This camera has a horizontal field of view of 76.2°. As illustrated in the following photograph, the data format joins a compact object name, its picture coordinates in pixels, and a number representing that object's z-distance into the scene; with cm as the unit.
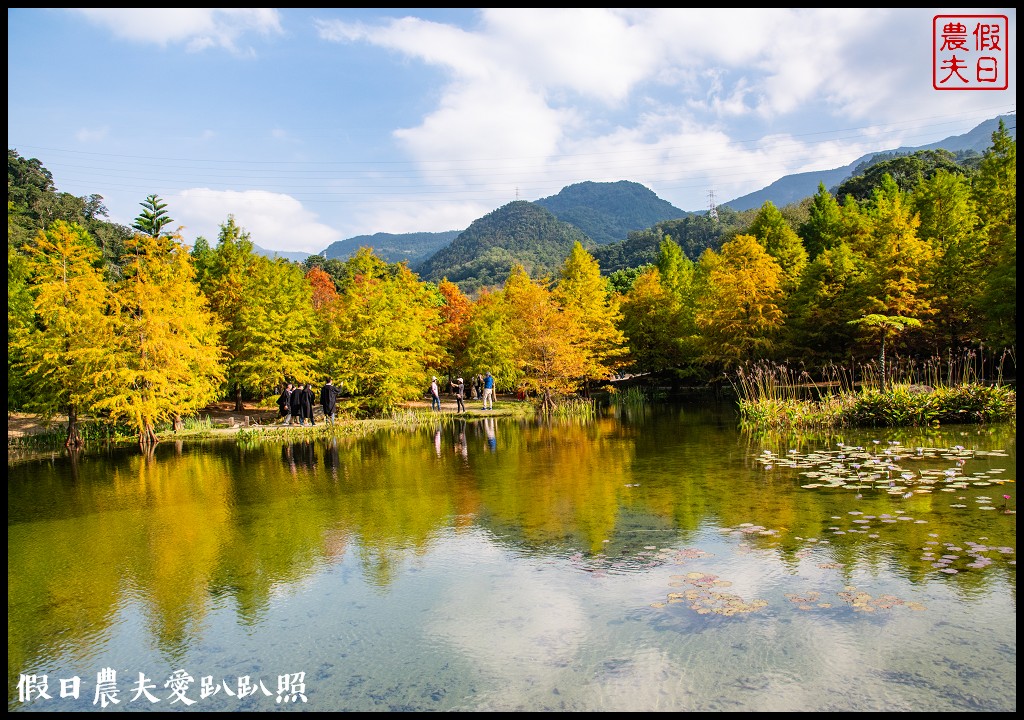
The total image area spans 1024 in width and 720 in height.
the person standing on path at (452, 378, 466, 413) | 2845
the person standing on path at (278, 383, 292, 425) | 2334
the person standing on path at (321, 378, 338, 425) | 2308
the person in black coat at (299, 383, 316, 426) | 2277
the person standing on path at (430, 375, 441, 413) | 2786
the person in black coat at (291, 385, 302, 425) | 2305
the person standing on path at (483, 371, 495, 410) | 2978
